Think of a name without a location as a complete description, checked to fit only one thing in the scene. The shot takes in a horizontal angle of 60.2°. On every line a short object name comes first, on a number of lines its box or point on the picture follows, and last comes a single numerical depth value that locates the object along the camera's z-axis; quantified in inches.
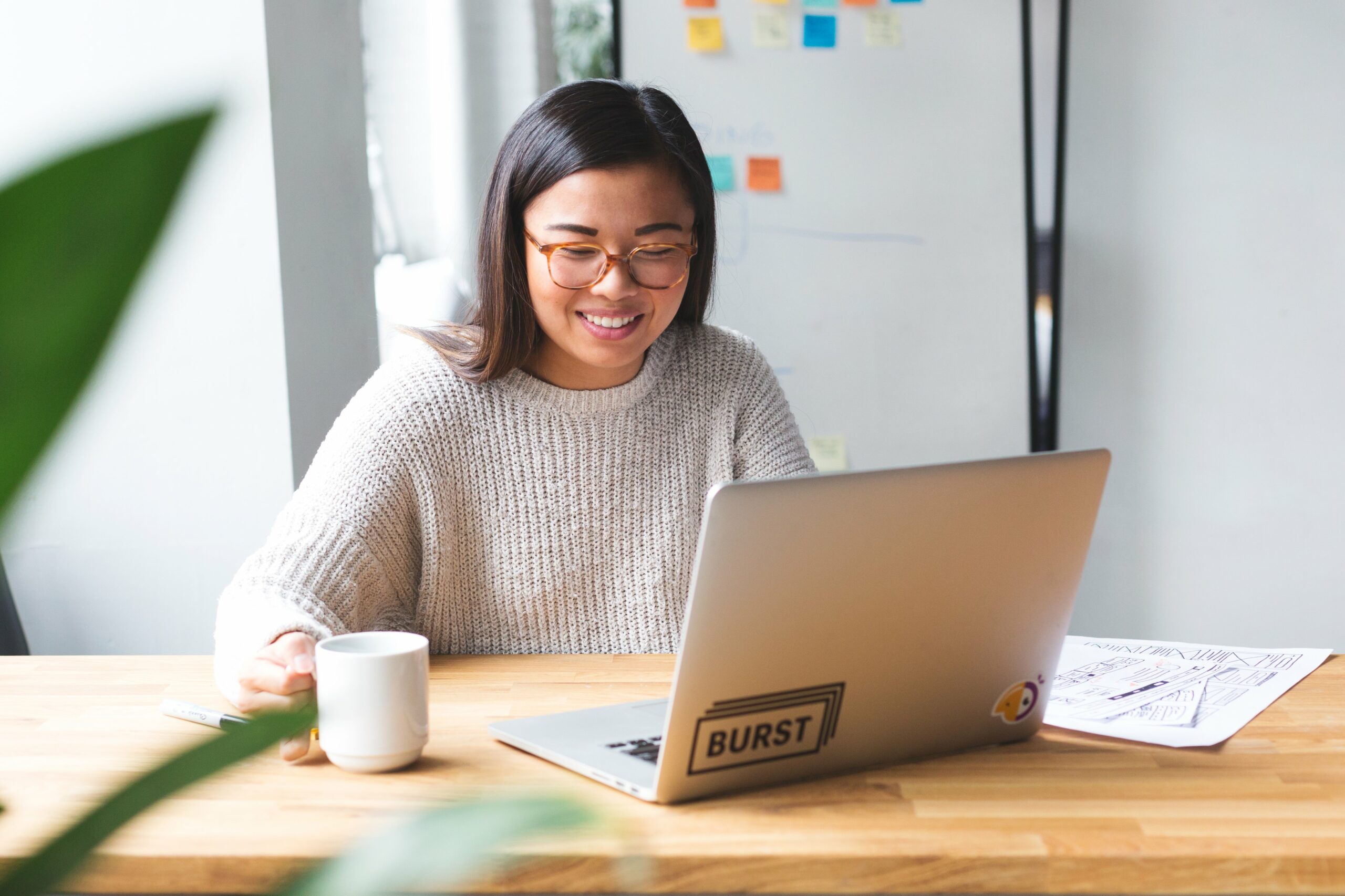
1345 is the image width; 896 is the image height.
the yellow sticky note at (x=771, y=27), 93.7
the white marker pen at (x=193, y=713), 36.9
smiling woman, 51.7
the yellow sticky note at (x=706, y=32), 93.9
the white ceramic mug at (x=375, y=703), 31.2
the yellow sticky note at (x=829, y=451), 98.7
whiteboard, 94.7
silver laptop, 27.6
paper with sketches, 36.6
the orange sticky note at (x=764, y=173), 95.4
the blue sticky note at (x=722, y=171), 95.3
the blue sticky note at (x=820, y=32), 94.0
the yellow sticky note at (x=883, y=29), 94.3
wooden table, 26.4
